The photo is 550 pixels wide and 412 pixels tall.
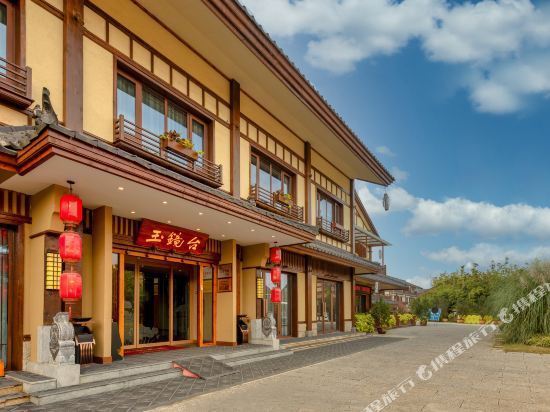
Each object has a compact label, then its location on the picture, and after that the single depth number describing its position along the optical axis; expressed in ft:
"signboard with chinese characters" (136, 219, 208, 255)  31.81
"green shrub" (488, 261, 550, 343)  40.65
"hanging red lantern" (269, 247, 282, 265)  41.81
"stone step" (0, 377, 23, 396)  19.92
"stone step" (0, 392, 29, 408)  19.30
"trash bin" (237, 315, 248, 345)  39.29
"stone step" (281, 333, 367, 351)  43.16
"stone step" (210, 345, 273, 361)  31.68
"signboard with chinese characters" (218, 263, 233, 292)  38.60
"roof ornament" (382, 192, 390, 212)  73.59
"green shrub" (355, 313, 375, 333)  65.00
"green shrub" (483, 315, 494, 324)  46.99
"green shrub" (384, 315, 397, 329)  71.61
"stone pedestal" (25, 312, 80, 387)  21.50
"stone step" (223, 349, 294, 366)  32.07
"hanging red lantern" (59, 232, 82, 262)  22.58
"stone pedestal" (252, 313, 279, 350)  38.86
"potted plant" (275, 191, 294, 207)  47.19
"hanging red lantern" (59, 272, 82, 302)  22.59
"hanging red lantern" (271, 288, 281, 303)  41.88
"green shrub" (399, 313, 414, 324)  89.24
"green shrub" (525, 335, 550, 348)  39.08
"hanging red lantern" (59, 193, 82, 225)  22.77
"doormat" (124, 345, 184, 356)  31.52
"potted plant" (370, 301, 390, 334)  69.67
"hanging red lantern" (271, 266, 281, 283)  41.22
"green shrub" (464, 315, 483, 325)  103.81
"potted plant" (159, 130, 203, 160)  32.17
